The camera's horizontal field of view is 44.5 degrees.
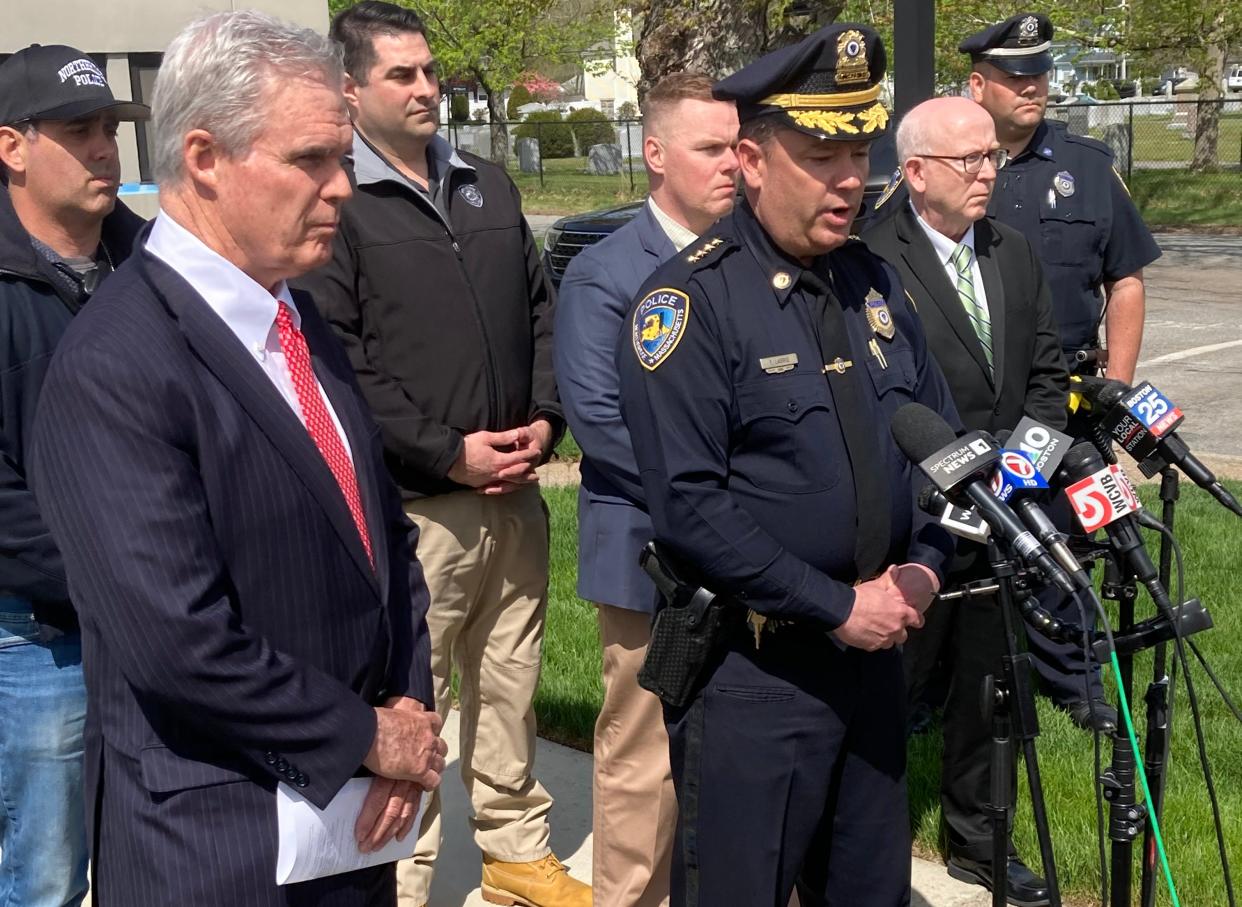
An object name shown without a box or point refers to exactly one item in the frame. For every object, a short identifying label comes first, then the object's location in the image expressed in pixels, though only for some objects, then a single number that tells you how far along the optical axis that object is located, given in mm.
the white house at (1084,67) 30431
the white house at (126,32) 16781
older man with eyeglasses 4484
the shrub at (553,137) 44781
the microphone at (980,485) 2453
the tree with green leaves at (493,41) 40531
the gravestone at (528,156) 39625
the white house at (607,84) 47656
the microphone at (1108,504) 2617
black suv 12547
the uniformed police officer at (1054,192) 5395
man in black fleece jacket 4066
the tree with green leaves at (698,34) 12672
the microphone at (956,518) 2658
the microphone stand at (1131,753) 2707
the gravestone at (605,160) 38844
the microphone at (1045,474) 2449
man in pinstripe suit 2256
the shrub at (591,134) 46125
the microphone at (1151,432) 2943
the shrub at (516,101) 59500
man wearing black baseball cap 3207
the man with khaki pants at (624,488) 3885
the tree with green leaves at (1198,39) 24891
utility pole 7891
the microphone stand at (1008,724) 2578
